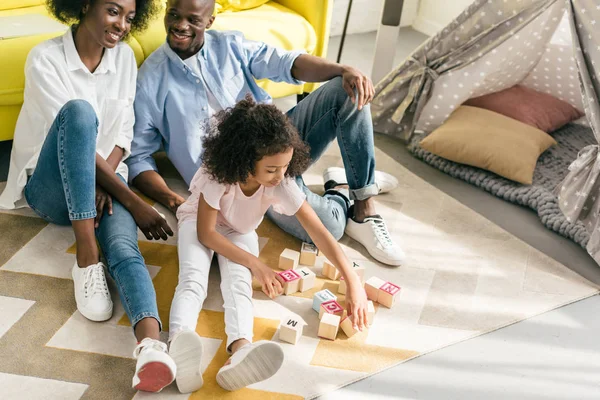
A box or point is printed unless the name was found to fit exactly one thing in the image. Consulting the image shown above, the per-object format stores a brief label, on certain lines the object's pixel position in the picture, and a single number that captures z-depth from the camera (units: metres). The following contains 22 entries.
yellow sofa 2.19
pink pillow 2.89
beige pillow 2.59
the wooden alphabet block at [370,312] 1.83
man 2.12
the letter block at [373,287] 1.93
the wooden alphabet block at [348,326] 1.78
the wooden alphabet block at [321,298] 1.86
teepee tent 2.37
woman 1.74
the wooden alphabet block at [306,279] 1.95
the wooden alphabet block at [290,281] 1.92
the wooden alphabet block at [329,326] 1.77
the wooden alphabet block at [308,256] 2.08
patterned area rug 1.60
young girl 1.58
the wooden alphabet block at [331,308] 1.83
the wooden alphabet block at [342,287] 1.96
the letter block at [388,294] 1.91
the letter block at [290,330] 1.75
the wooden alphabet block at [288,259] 2.02
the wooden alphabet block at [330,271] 2.01
